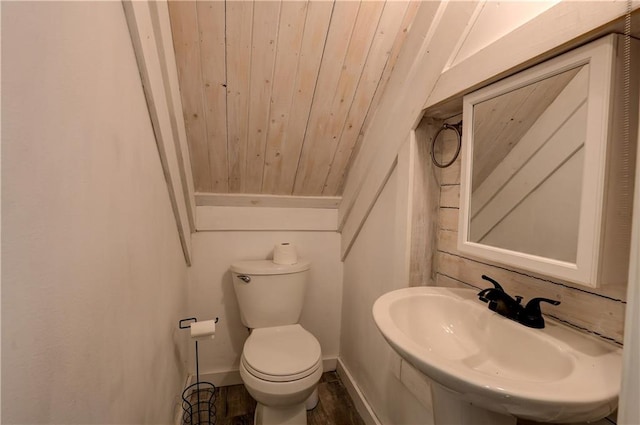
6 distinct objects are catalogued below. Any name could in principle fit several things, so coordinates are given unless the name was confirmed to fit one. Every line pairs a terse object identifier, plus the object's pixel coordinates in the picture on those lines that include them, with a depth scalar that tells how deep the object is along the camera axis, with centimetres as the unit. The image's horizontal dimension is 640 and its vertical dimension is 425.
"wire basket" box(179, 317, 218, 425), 173
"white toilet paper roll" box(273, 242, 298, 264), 191
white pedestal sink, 60
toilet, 142
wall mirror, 70
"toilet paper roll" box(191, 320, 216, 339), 152
